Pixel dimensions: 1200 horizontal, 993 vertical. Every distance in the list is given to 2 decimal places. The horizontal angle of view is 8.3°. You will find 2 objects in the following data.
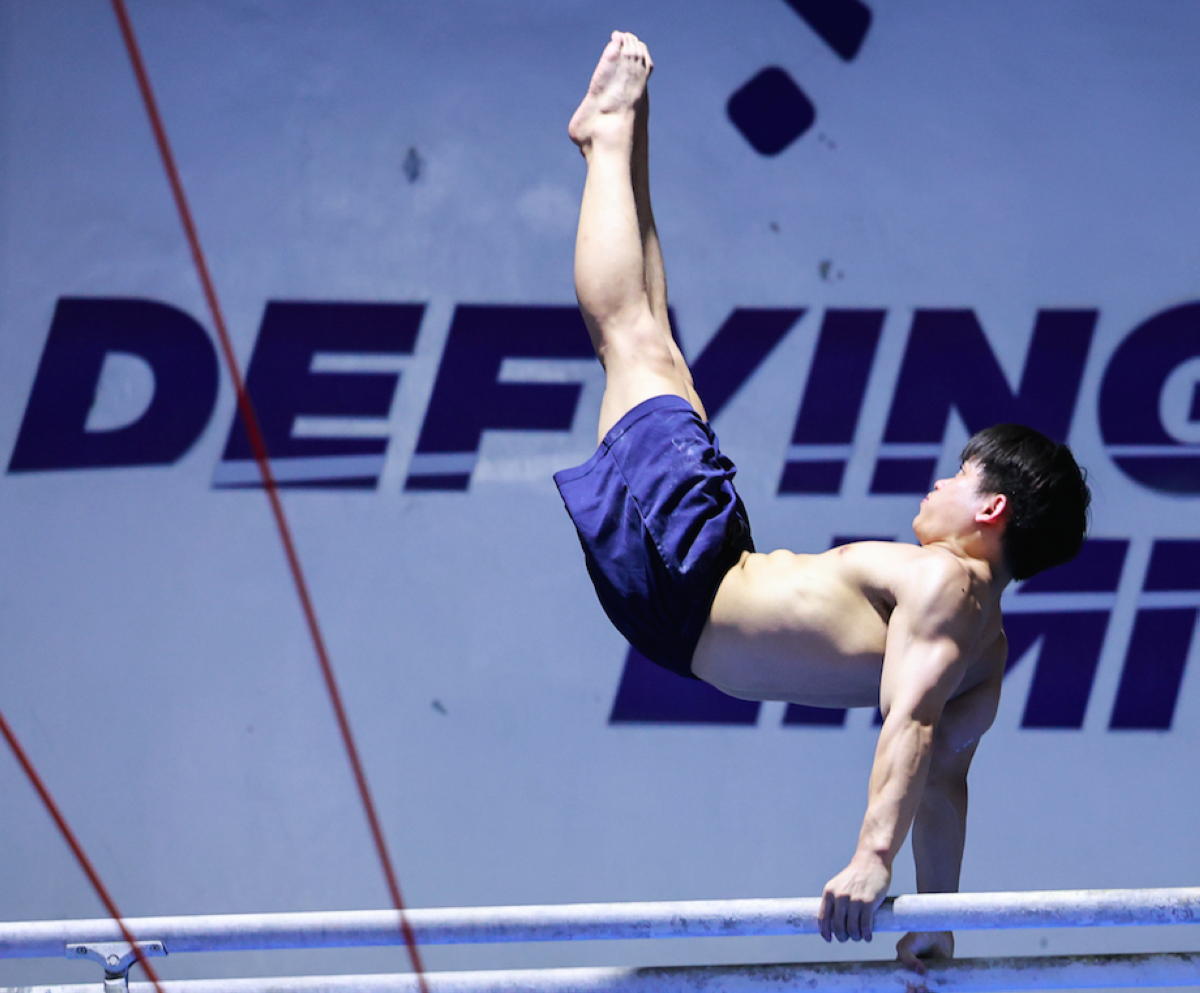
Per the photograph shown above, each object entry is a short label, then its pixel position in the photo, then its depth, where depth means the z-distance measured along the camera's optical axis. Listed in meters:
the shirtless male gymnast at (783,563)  12.49
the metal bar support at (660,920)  12.21
